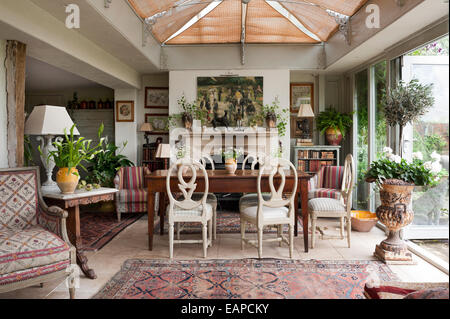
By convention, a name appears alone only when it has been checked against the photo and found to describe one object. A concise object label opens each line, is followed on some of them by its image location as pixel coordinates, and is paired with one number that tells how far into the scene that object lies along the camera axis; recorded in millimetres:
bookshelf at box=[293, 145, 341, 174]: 6367
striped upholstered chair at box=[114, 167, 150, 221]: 5272
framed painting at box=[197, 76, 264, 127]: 6559
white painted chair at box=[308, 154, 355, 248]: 3840
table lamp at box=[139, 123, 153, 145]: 6695
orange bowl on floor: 4527
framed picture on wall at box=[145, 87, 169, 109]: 7000
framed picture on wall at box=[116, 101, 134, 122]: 6832
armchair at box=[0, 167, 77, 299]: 2254
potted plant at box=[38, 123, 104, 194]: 3096
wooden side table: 2979
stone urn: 3346
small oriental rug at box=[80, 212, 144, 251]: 4074
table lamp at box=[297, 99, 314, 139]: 6219
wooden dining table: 3732
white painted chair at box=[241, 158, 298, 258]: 3438
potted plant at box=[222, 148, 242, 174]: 4023
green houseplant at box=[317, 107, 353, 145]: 6285
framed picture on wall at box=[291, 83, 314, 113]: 6910
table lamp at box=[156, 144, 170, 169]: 5109
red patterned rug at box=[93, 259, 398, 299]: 2619
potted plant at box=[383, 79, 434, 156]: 3588
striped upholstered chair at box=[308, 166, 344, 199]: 5191
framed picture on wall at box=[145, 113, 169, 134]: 6965
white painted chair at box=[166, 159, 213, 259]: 3480
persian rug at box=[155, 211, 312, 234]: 4586
